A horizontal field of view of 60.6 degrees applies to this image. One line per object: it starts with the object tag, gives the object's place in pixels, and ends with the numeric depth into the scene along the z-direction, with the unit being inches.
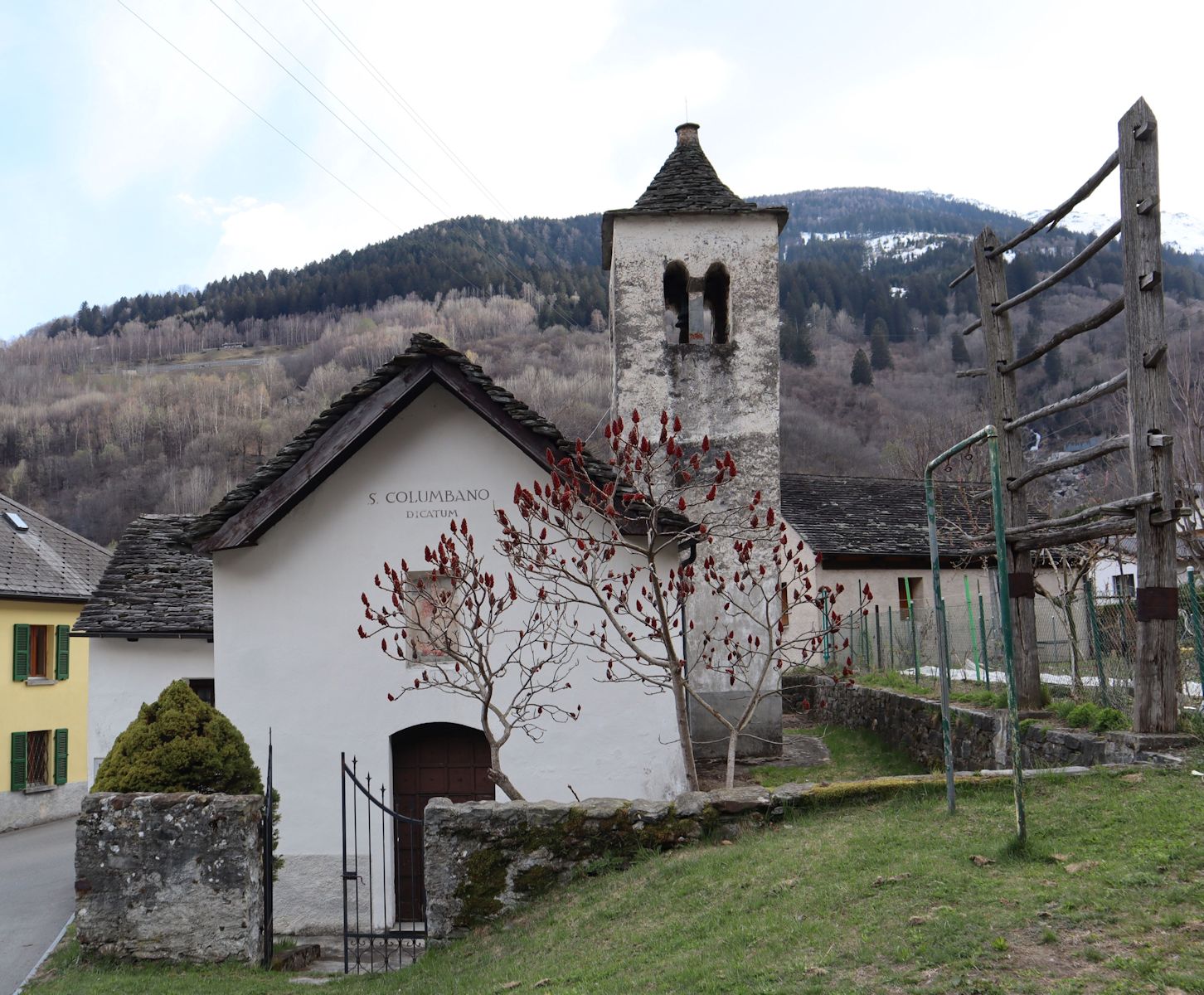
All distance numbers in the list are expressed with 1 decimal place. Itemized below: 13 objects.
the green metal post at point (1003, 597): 259.9
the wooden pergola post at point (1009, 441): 459.8
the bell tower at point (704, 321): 742.5
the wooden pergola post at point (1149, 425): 356.5
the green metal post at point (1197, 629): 372.2
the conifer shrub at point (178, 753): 370.3
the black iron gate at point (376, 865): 426.9
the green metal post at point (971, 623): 787.4
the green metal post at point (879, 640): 935.3
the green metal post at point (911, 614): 749.3
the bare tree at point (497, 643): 454.0
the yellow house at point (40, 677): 971.9
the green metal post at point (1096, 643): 439.8
